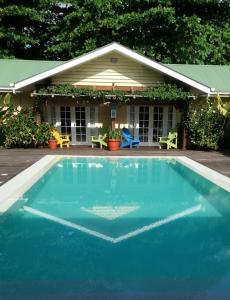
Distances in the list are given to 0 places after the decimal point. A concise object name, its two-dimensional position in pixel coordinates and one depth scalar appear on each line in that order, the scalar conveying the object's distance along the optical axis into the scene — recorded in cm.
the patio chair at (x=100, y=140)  1566
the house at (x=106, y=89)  1468
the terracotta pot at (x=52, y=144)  1523
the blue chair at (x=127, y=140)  1588
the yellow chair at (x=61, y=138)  1550
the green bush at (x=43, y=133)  1499
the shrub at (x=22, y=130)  1477
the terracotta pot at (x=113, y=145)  1487
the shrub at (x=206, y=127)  1473
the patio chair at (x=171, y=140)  1571
